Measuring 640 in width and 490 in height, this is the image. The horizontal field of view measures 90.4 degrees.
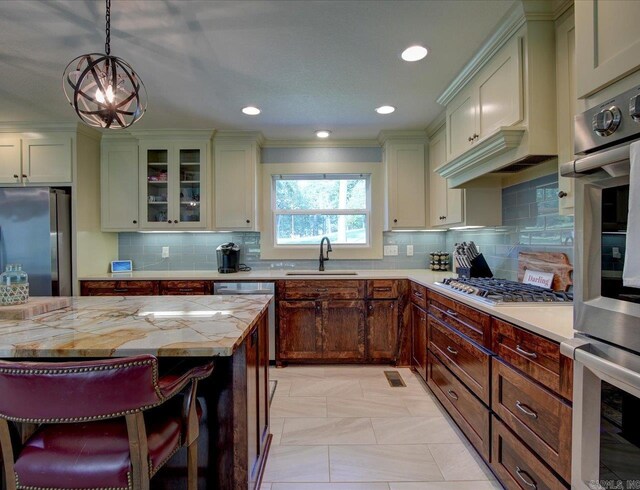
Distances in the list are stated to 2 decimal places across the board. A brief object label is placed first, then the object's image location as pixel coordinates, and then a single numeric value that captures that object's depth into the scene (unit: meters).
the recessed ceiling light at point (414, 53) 1.97
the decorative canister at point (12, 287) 1.54
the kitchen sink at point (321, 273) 3.34
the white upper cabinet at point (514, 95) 1.66
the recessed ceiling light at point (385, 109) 2.78
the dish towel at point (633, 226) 0.80
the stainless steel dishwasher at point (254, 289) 3.09
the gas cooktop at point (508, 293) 1.66
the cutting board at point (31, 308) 1.44
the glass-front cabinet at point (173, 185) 3.38
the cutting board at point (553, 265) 1.91
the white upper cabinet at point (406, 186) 3.42
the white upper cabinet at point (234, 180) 3.41
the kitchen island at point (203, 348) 1.05
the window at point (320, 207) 3.77
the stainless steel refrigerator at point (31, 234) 2.91
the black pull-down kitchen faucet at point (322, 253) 3.58
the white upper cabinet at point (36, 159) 3.11
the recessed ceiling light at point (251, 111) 2.79
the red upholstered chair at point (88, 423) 0.85
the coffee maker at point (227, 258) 3.38
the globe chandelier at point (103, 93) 1.37
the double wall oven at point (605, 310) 0.86
